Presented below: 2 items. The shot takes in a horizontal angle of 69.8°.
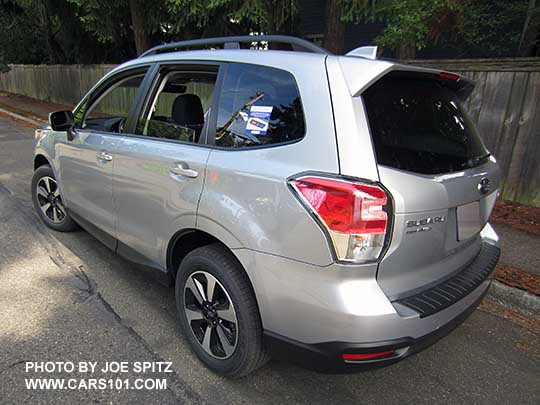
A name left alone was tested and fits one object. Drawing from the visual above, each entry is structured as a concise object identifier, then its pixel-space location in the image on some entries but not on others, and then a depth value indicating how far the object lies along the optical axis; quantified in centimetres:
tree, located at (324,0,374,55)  700
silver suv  172
